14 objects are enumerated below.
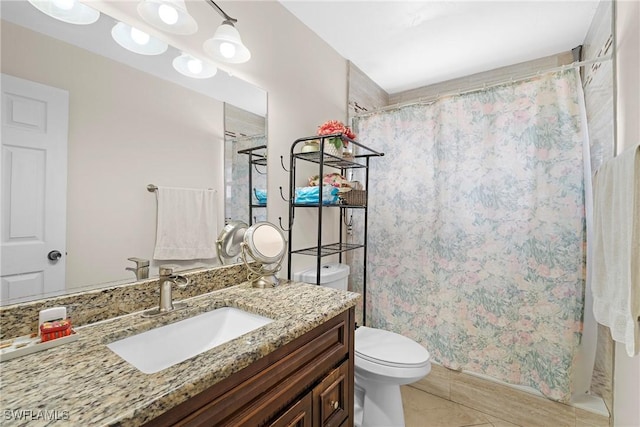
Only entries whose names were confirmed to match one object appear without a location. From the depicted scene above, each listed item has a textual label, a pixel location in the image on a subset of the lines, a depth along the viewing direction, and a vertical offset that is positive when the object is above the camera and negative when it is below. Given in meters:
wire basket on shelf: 1.77 +0.11
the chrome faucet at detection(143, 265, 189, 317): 0.98 -0.26
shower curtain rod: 1.49 +0.81
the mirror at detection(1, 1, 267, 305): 0.84 +0.29
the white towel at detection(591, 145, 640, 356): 0.99 -0.12
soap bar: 0.73 -0.31
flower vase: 1.78 +0.41
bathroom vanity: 0.52 -0.35
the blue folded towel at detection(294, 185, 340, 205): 1.70 +0.11
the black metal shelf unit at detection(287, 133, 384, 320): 1.66 +0.17
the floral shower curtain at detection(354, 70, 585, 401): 1.59 -0.08
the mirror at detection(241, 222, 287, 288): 1.29 -0.18
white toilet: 1.39 -0.76
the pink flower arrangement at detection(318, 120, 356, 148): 1.71 +0.50
